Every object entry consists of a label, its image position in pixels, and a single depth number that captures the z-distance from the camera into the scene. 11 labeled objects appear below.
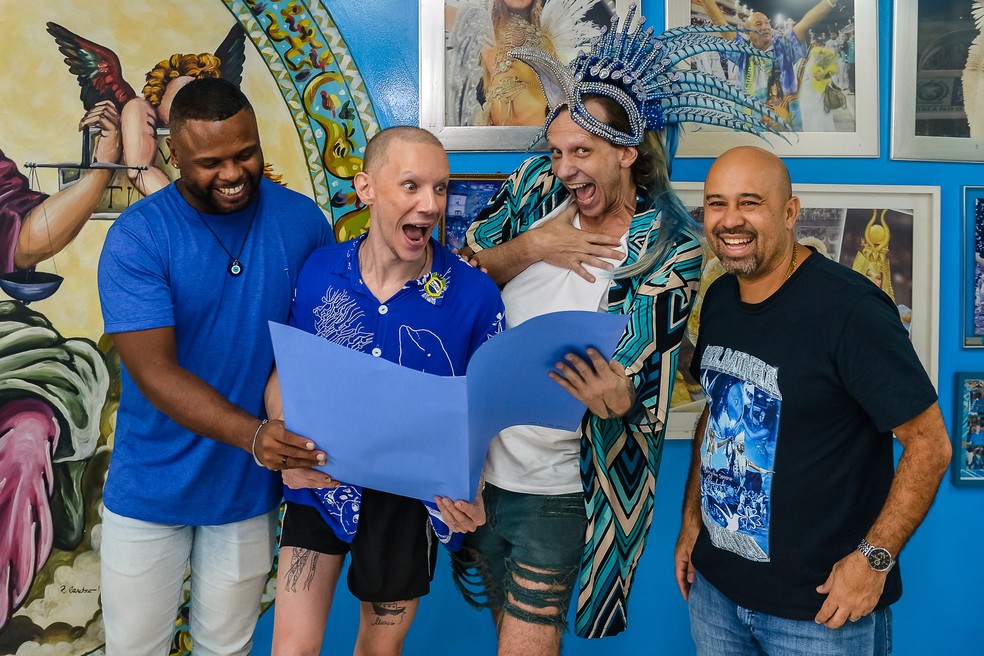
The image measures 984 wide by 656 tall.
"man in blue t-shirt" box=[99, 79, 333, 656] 1.85
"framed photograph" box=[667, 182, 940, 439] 2.98
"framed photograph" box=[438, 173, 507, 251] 2.89
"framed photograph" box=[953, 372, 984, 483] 3.07
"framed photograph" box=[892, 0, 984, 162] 2.96
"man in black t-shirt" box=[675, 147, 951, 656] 1.64
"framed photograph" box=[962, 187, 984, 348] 3.02
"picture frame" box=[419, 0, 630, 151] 2.86
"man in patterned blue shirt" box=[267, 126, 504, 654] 1.88
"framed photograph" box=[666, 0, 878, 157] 2.92
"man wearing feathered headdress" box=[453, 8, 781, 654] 2.02
